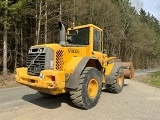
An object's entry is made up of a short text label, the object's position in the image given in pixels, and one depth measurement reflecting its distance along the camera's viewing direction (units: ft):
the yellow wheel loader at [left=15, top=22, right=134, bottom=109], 11.93
